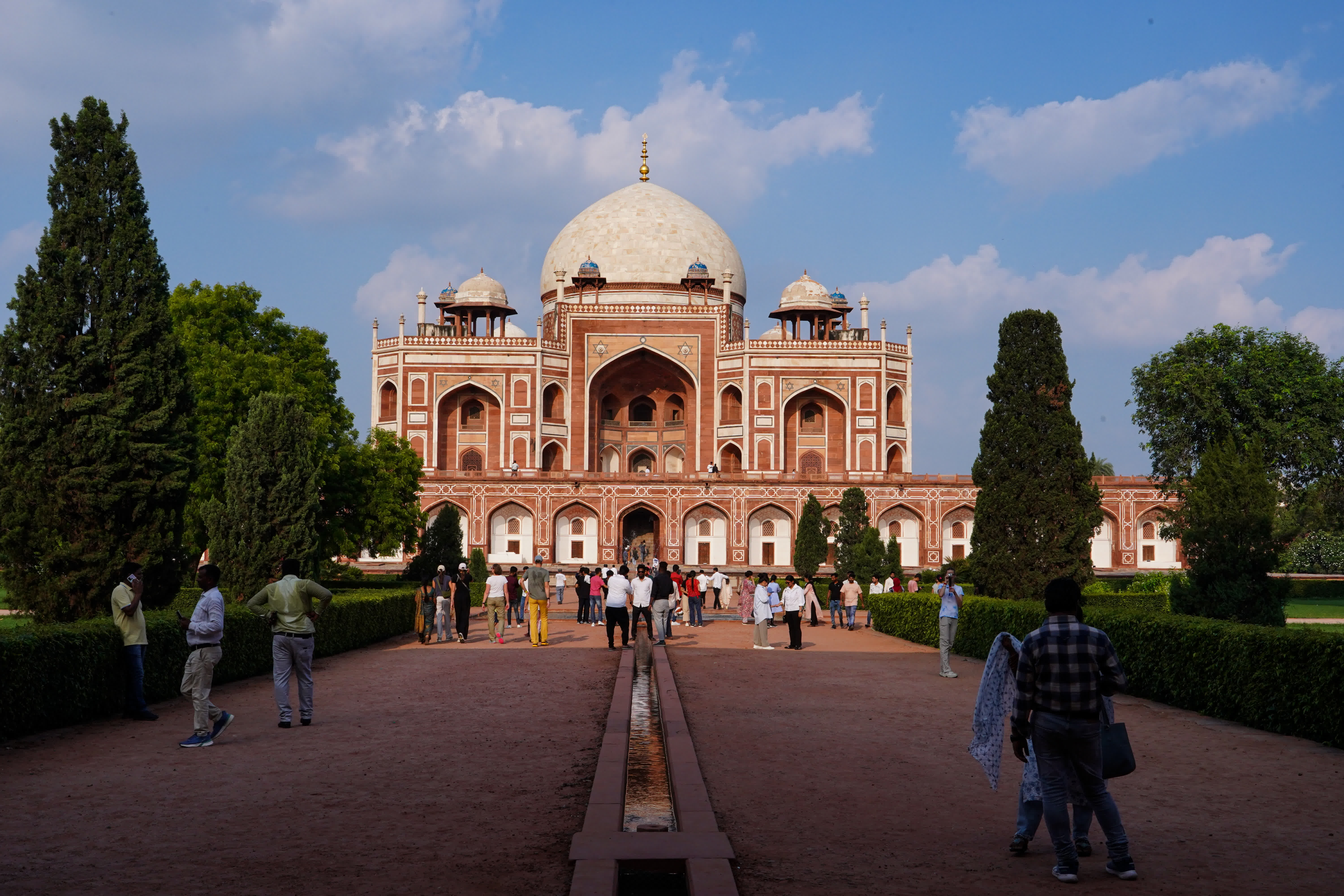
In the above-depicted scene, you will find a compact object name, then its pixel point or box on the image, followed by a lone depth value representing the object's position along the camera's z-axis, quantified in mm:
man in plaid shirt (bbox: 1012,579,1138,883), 5141
